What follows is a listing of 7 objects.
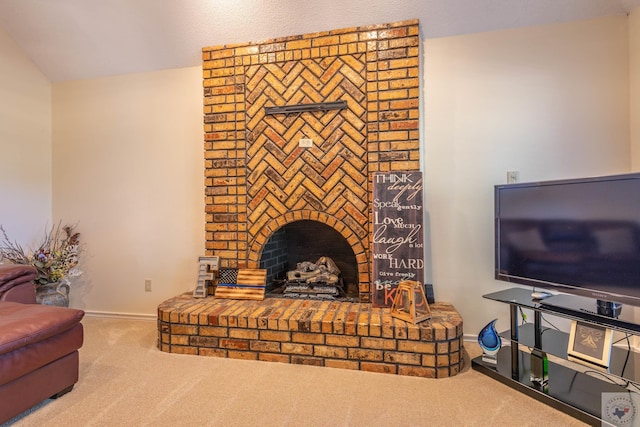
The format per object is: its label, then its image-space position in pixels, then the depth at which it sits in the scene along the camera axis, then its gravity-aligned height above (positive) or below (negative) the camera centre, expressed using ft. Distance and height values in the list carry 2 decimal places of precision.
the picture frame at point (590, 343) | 5.22 -2.18
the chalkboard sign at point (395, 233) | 8.00 -0.48
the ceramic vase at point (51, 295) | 9.87 -2.49
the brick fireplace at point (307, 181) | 7.40 +0.95
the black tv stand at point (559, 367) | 5.30 -3.21
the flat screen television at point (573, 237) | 5.32 -0.44
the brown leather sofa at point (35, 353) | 5.12 -2.38
